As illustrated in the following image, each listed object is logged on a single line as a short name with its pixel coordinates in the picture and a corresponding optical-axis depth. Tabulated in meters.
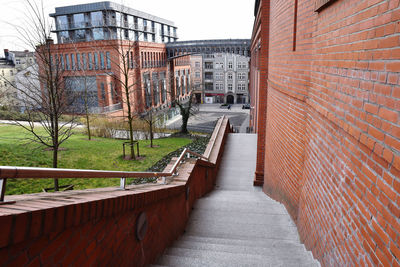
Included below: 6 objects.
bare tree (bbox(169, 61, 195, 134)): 26.80
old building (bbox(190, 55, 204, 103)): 65.19
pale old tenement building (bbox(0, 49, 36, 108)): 54.33
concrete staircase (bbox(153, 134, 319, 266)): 3.73
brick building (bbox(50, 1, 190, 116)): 35.16
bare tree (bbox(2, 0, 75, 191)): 8.25
